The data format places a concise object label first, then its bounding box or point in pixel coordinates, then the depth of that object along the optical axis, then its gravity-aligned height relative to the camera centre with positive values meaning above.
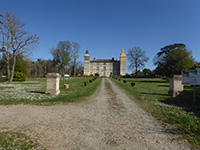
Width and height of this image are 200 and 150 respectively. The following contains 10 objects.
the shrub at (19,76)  27.65 -0.40
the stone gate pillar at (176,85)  9.70 -0.66
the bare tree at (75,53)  55.28 +10.44
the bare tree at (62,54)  49.69 +8.94
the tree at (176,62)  29.49 +3.89
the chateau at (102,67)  81.81 +6.36
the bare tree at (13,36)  21.41 +6.97
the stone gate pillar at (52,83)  10.13 -0.70
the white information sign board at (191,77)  7.14 +0.03
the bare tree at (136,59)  54.59 +8.08
